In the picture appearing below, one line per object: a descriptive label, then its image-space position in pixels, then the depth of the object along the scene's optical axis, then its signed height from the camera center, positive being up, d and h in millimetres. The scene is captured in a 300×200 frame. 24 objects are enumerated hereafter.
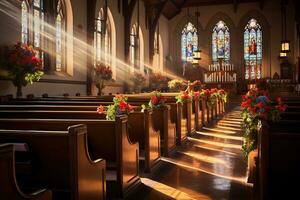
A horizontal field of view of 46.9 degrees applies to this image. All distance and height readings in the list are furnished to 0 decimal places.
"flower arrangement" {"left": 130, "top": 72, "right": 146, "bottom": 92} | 14250 +762
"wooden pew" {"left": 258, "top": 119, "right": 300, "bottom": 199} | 2289 -438
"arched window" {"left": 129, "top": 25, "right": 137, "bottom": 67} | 15133 +2358
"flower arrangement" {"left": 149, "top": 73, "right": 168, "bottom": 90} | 16719 +854
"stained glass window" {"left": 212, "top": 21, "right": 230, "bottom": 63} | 20266 +3373
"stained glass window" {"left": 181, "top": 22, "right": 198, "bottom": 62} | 20781 +3474
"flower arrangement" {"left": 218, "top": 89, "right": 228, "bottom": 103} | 12076 +119
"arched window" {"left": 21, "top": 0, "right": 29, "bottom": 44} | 8016 +1785
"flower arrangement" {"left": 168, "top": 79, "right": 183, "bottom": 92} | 13486 +494
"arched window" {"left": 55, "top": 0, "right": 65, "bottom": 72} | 9477 +1651
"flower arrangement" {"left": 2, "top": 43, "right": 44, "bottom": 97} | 6387 +630
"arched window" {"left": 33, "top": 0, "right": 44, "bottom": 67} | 8445 +1809
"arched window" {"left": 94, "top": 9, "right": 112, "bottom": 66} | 11744 +2005
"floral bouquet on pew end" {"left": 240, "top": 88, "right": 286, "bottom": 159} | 3158 -159
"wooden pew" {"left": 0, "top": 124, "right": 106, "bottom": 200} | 2328 -425
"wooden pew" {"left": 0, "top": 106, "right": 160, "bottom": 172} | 3947 -316
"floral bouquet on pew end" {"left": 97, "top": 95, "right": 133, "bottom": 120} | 3482 -112
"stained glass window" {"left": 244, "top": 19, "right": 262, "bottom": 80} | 19766 +2769
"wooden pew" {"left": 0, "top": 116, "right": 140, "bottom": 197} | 3146 -434
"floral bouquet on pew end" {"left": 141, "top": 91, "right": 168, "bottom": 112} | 5109 -39
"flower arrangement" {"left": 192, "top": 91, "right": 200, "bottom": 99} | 8075 +79
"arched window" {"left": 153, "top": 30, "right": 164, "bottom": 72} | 18750 +2514
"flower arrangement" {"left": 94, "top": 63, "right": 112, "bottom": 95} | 10492 +718
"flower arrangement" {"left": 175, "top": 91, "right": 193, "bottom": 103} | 6797 +8
